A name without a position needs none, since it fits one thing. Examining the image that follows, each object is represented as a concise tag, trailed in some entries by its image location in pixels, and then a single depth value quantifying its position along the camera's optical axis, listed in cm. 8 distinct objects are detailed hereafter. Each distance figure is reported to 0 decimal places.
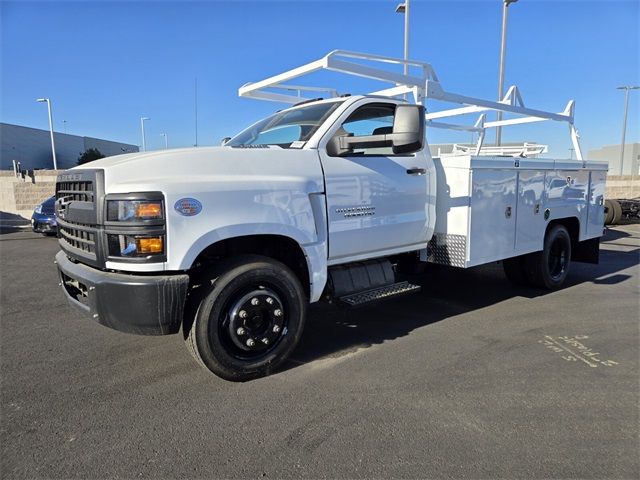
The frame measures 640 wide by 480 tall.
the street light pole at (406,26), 1496
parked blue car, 1250
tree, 5359
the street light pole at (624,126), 3781
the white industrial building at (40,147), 5762
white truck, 298
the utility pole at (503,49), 1451
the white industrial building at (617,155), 6782
